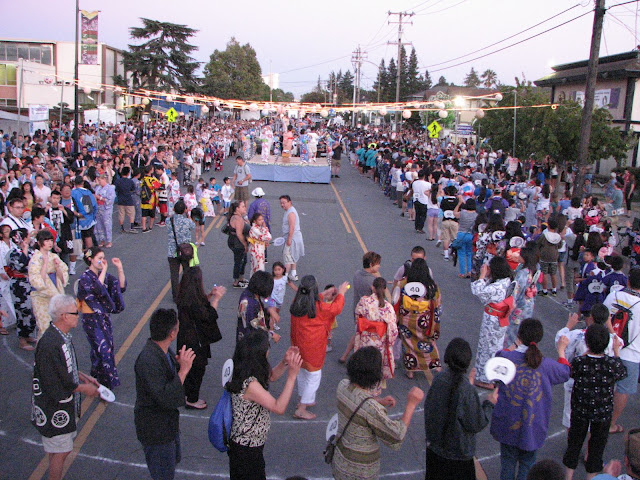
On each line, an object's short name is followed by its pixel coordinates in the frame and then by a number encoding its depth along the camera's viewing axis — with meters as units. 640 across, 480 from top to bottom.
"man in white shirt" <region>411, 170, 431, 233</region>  16.83
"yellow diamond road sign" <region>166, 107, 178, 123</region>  30.49
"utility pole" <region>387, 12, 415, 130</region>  47.88
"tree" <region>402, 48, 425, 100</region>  88.94
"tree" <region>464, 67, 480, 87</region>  147.12
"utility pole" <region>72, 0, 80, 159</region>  24.56
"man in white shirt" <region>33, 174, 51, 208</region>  12.01
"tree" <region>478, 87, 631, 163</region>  21.45
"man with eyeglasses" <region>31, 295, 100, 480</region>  4.60
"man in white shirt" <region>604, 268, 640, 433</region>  6.07
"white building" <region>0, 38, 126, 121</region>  43.91
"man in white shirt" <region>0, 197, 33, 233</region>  8.87
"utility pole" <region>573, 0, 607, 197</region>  14.91
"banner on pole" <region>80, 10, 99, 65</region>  31.30
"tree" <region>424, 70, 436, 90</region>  112.97
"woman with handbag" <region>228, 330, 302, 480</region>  3.92
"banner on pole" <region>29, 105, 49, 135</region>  22.88
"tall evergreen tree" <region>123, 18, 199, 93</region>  54.41
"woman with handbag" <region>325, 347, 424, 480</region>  3.73
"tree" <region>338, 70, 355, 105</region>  138.60
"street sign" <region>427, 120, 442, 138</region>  27.94
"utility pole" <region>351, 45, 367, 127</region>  78.06
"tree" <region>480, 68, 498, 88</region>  126.56
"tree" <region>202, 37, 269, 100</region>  68.56
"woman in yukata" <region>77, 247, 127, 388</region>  6.45
